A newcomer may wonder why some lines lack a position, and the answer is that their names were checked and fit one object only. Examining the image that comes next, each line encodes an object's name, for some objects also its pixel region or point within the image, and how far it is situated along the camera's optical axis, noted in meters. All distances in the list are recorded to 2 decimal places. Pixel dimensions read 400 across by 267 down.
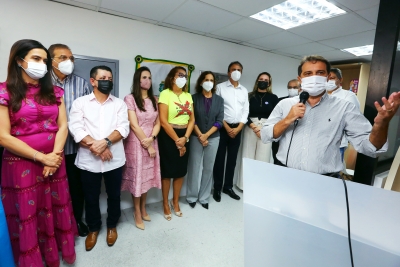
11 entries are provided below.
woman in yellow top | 2.44
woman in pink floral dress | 1.44
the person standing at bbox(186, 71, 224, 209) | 2.76
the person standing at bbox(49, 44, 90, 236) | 1.90
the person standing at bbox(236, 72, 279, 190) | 3.21
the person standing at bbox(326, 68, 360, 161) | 2.53
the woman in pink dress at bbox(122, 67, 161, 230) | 2.27
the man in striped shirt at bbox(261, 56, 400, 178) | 1.41
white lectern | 0.54
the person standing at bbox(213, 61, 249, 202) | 3.03
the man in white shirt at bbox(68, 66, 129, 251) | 1.89
